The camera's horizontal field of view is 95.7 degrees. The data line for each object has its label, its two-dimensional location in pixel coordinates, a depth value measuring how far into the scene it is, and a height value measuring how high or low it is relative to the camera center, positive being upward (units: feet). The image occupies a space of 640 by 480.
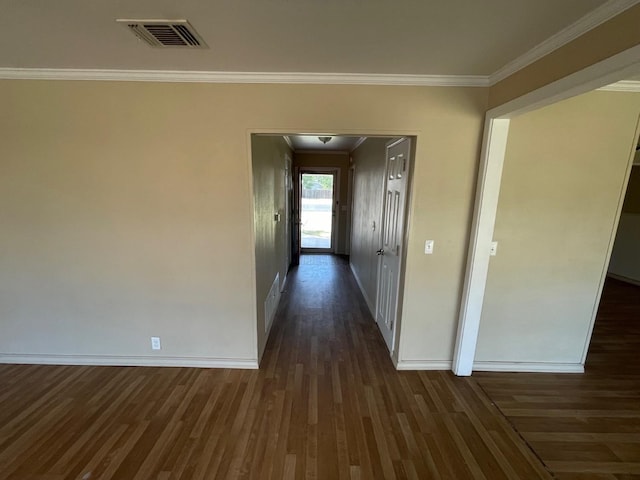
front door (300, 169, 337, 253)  23.50 -1.51
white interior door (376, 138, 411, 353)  8.83 -1.48
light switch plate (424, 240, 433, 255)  8.03 -1.43
